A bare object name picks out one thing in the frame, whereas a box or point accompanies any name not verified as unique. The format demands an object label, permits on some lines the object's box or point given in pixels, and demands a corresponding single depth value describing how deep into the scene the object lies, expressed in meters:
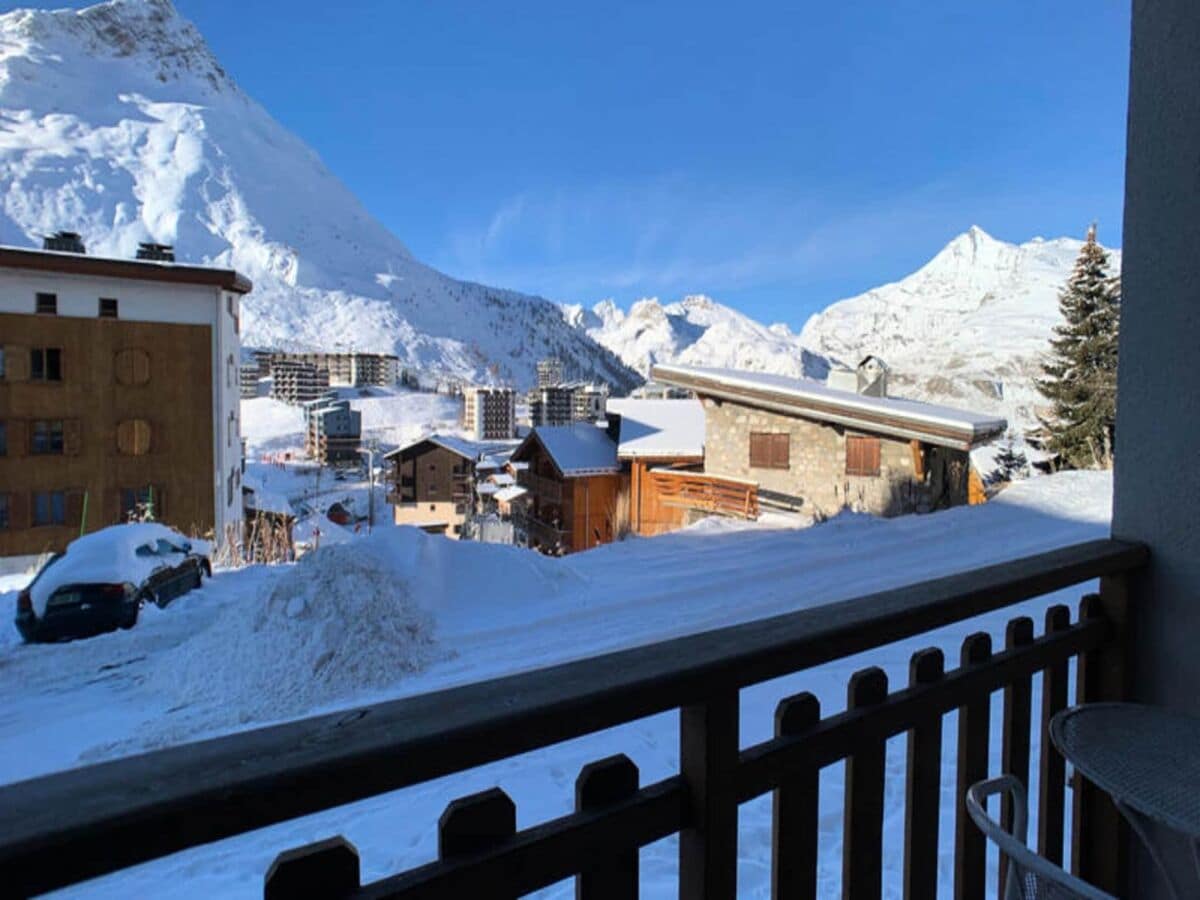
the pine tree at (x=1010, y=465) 20.59
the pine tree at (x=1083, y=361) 16.67
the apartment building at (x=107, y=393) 19.50
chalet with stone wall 12.71
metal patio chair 0.83
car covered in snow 5.57
